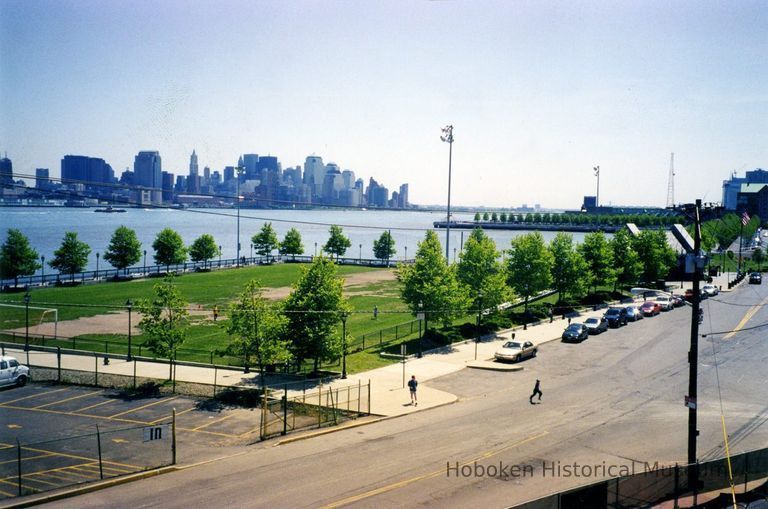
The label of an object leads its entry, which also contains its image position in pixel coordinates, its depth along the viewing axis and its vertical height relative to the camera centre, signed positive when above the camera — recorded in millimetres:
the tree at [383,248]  105825 -5177
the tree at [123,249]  78250 -4824
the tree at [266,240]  102812 -4125
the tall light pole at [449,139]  63812 +8589
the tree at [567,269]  55000 -4080
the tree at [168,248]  82125 -4725
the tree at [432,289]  39906 -4529
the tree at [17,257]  66250 -5293
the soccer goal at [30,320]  43656 -8547
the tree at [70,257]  71438 -5578
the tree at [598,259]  60125 -3410
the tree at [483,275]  44656 -4012
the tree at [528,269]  51188 -3889
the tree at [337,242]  105750 -4350
